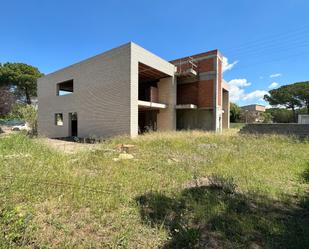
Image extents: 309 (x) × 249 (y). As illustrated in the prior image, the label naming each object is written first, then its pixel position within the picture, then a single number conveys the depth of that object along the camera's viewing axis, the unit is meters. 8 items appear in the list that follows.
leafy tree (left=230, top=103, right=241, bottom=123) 37.26
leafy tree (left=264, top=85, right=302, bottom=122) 38.19
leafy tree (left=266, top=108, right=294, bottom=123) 39.91
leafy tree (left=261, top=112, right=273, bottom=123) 39.99
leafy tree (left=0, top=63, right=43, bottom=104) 32.34
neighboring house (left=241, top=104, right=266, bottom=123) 37.84
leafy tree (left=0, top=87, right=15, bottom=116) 27.34
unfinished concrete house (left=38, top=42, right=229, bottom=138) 13.09
